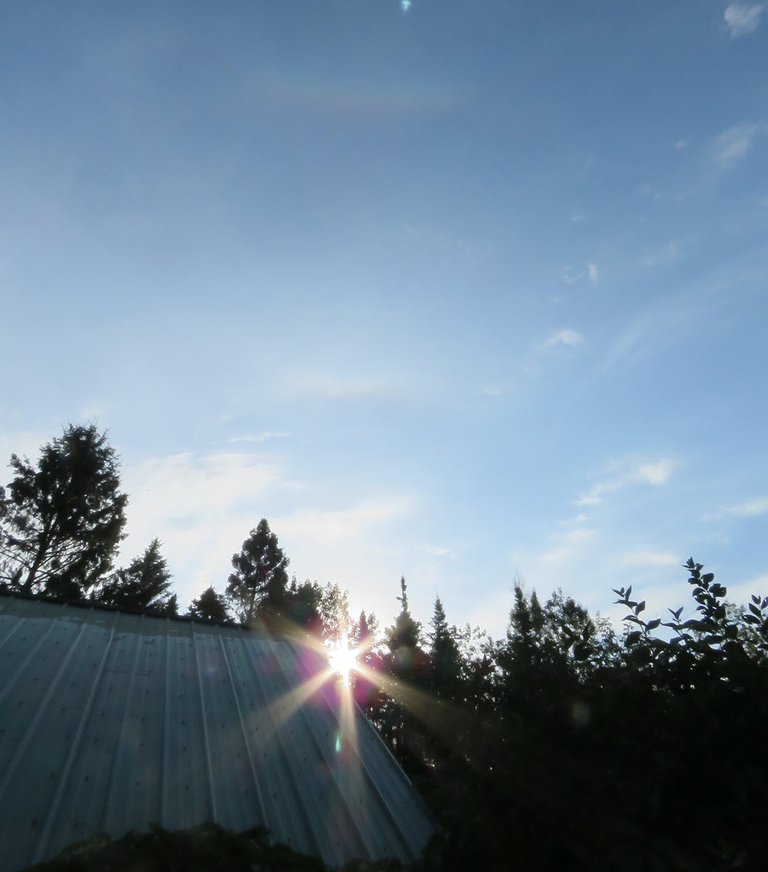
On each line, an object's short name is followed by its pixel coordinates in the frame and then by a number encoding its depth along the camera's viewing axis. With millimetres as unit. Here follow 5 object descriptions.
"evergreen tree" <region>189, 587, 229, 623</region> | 36734
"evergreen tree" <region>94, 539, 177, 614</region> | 25297
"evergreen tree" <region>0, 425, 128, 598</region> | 23281
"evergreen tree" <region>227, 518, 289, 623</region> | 38562
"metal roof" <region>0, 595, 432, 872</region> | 4727
